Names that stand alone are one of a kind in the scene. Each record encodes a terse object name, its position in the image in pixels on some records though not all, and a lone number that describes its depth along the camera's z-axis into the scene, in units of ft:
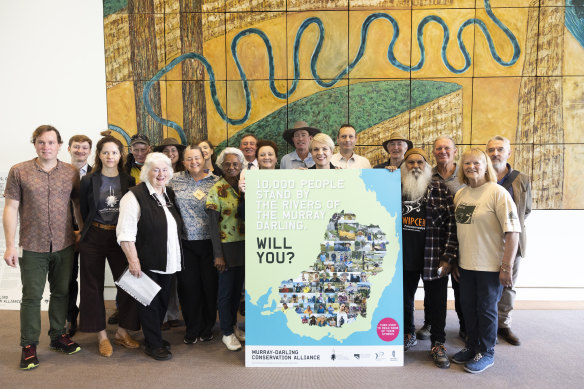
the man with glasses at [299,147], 12.29
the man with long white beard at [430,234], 8.91
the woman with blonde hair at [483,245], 8.29
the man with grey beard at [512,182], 10.19
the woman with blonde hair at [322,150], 9.26
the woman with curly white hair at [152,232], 8.76
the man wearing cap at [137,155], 11.57
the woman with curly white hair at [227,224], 9.37
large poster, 8.80
